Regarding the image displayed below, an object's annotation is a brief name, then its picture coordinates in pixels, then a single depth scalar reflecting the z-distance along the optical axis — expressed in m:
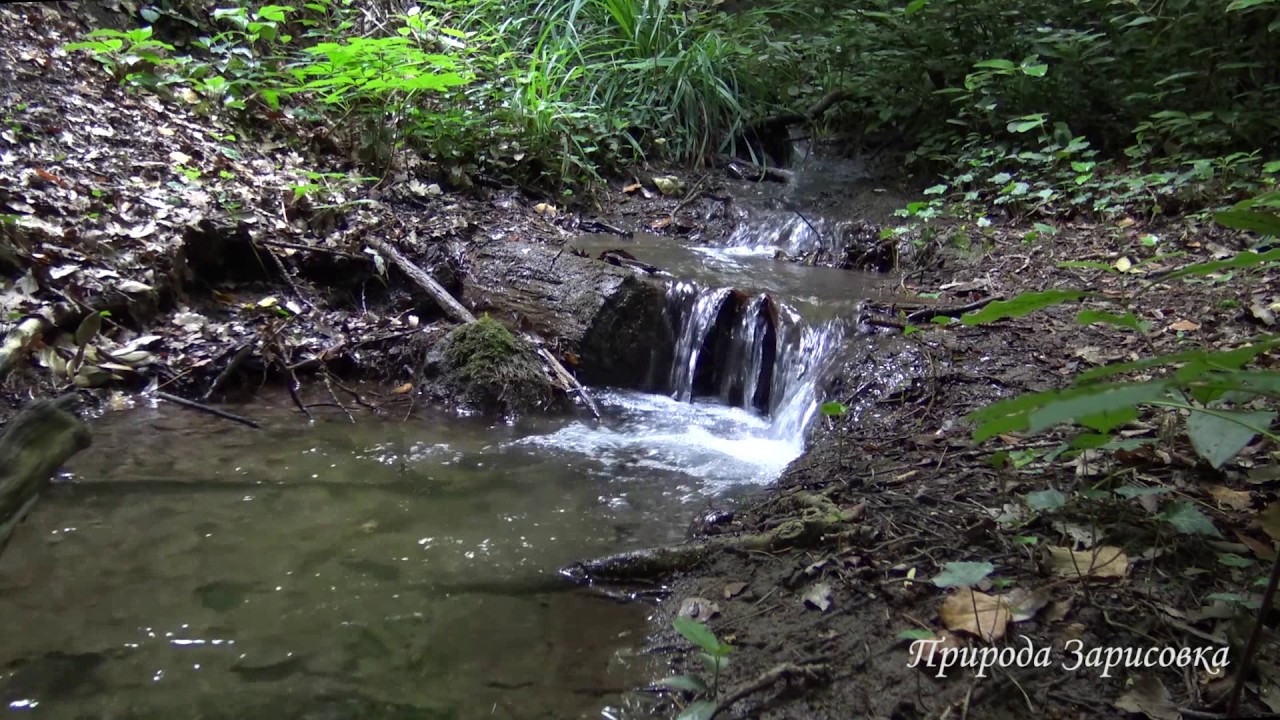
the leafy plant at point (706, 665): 1.67
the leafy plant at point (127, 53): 5.28
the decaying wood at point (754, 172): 7.61
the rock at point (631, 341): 4.69
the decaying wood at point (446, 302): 4.33
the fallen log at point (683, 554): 2.41
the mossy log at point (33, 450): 1.68
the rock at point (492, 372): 4.09
